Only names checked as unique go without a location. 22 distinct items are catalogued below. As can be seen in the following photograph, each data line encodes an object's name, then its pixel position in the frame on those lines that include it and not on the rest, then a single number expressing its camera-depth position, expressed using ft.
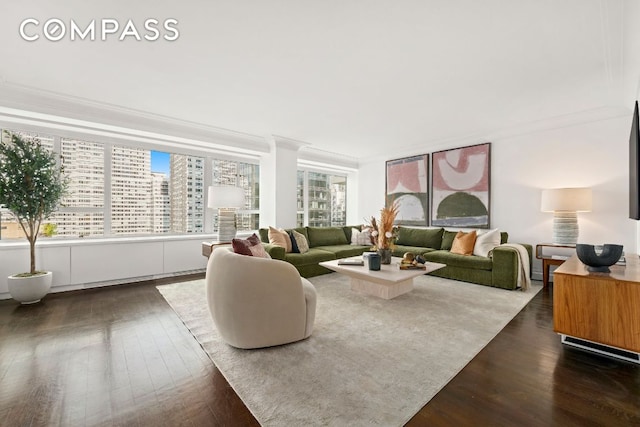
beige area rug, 5.02
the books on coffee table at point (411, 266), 11.25
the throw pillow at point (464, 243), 14.53
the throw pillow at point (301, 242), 15.64
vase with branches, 11.82
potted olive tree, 10.29
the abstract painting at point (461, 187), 16.43
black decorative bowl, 7.10
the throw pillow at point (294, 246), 15.33
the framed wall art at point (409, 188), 19.13
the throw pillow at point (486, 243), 13.92
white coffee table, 10.02
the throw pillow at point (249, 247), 8.25
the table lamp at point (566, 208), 12.28
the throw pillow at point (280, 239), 14.96
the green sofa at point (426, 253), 12.61
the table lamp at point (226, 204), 14.15
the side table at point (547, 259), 12.58
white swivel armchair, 6.84
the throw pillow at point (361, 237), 18.60
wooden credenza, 6.42
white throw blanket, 12.41
